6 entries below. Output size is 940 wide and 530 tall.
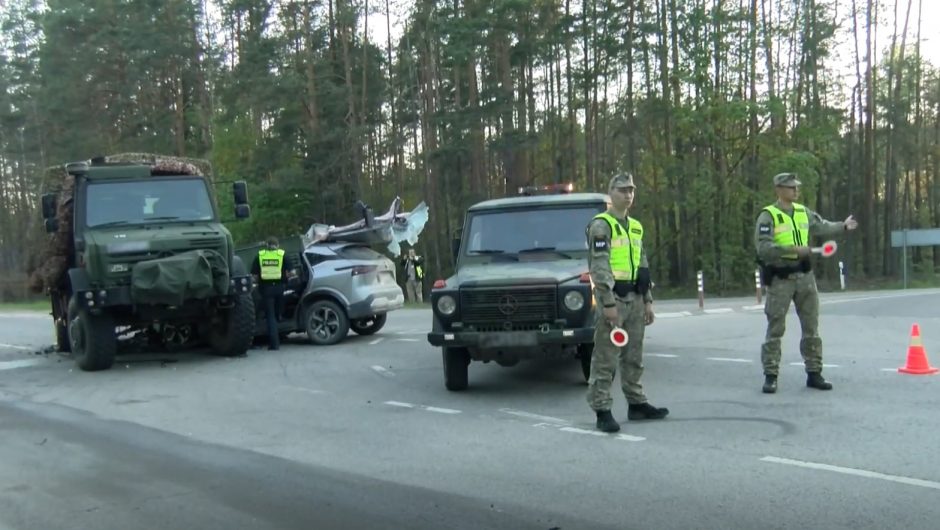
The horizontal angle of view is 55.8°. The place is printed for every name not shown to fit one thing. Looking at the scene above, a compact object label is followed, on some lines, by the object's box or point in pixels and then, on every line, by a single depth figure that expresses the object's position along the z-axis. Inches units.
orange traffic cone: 379.6
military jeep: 354.0
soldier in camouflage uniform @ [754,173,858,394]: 340.5
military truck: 480.7
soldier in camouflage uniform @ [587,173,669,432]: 289.7
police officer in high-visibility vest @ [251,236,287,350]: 555.5
